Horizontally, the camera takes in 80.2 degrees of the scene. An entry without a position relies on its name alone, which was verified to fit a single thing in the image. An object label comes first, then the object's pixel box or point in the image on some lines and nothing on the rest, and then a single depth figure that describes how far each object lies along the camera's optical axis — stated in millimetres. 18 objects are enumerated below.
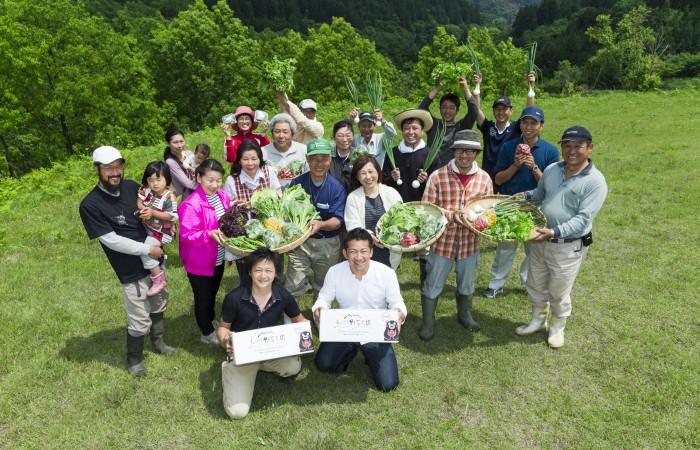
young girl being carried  5770
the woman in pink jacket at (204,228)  5609
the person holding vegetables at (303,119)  8695
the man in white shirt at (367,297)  5340
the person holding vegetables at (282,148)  7098
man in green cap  5938
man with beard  5055
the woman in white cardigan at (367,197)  5824
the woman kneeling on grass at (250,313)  5020
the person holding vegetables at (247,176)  6230
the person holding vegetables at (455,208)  5967
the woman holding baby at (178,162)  8117
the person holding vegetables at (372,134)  7570
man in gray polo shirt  5281
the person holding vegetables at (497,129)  7352
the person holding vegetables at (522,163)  6332
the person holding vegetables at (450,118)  7868
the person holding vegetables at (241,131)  8156
